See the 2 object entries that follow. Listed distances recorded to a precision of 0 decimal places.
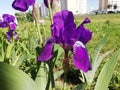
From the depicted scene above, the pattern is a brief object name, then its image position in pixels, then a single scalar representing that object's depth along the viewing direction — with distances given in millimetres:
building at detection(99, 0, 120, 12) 76438
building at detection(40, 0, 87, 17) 42875
